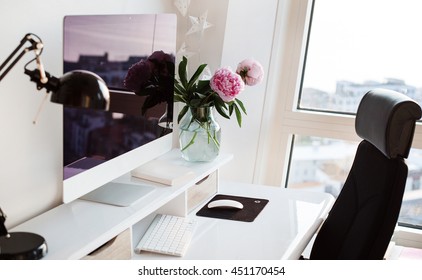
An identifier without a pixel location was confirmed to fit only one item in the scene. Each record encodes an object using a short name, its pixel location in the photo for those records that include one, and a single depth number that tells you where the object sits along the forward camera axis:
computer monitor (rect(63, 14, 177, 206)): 1.45
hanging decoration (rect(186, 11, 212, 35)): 2.39
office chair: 1.58
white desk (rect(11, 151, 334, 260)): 1.50
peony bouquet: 2.00
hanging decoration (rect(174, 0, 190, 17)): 2.40
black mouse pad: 1.97
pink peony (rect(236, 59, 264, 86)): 2.08
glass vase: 2.11
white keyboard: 1.67
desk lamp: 1.12
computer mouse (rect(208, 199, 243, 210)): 2.03
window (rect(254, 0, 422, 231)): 2.57
